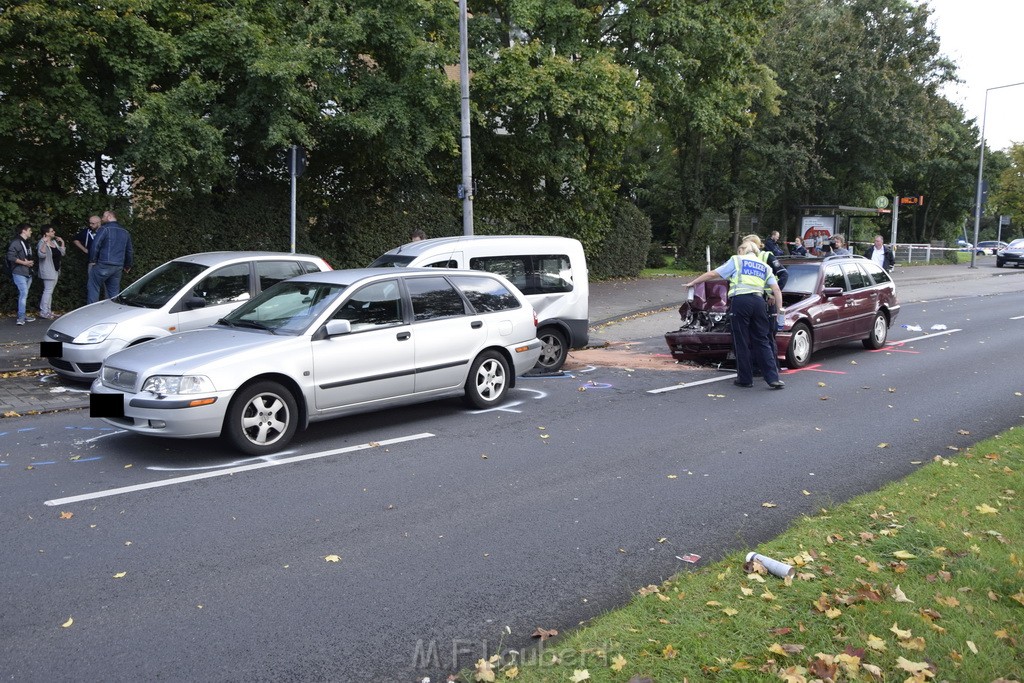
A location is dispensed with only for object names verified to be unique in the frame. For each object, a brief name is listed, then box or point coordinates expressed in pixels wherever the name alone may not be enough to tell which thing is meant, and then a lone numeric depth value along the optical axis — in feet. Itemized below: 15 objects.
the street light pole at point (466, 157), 53.93
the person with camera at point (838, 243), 78.95
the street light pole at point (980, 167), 124.42
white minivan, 38.37
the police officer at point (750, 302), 35.14
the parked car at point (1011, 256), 133.90
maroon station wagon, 40.27
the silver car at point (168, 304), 34.53
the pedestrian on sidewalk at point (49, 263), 49.34
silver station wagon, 24.38
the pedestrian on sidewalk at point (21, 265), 48.29
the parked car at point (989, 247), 196.52
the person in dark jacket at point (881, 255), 75.77
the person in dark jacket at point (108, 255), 47.14
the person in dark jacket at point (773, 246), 65.51
